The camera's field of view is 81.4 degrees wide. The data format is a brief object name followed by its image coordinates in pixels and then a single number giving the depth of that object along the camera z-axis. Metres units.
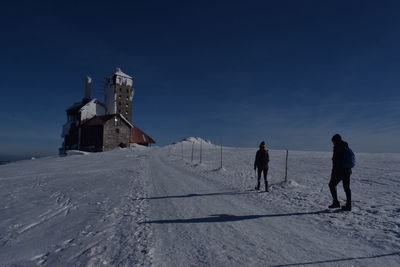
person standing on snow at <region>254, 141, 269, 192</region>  10.46
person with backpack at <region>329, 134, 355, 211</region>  7.02
